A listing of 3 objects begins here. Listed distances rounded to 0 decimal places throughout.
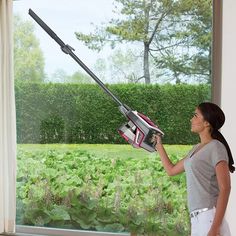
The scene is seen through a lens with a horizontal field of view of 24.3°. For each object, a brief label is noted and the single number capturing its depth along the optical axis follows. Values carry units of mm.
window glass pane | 4137
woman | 2838
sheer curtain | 4535
